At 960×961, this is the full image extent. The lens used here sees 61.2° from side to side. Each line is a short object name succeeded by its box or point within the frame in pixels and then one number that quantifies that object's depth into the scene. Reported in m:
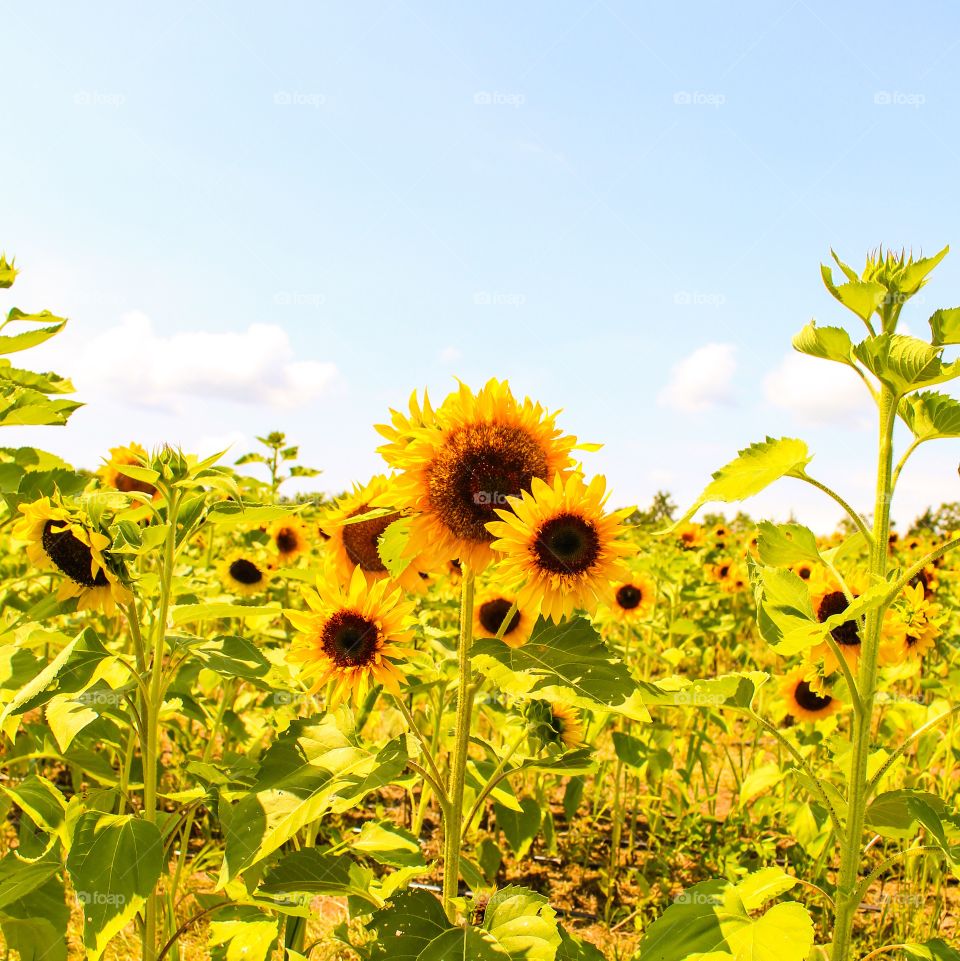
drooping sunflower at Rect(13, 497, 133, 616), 1.90
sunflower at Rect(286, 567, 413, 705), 1.93
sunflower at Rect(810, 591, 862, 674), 2.44
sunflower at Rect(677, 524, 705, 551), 6.36
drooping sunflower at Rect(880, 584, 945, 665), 2.35
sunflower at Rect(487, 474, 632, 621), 1.66
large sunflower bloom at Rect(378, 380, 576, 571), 1.78
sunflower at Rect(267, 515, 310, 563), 4.95
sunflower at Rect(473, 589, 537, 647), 2.89
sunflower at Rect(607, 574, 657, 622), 4.96
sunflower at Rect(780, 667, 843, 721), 3.38
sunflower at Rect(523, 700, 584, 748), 2.20
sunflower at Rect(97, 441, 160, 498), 3.70
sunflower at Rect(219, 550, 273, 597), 4.53
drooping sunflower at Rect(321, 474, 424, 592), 2.12
